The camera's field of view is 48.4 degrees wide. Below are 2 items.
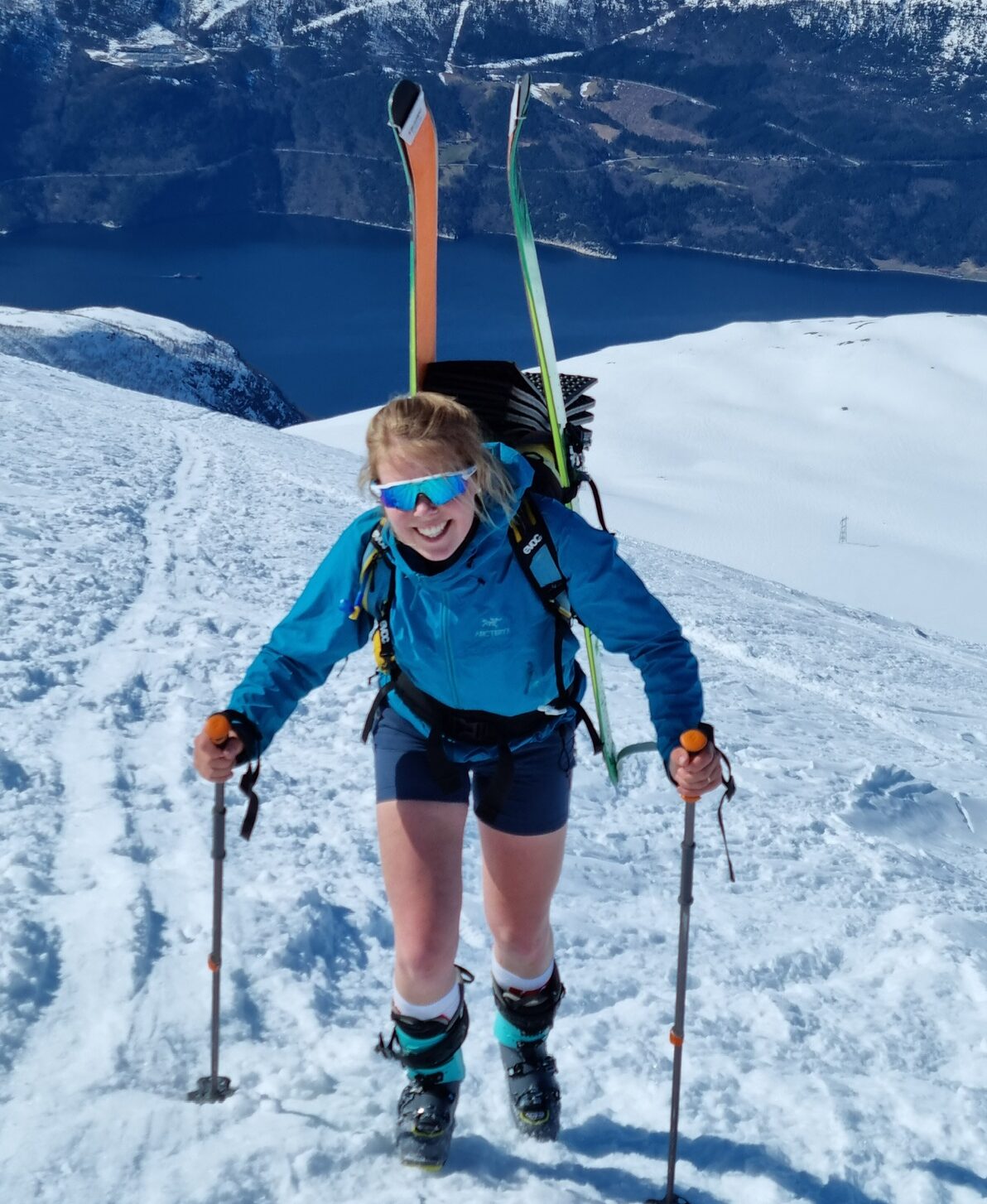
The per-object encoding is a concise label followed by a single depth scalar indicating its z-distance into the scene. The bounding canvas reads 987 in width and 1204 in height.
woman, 2.71
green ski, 3.42
